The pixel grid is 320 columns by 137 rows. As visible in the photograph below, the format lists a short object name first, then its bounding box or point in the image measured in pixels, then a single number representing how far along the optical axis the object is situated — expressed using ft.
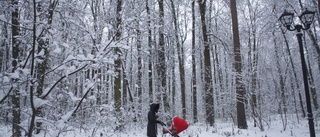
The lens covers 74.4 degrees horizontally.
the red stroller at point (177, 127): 19.93
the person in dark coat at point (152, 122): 21.57
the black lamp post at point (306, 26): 23.34
